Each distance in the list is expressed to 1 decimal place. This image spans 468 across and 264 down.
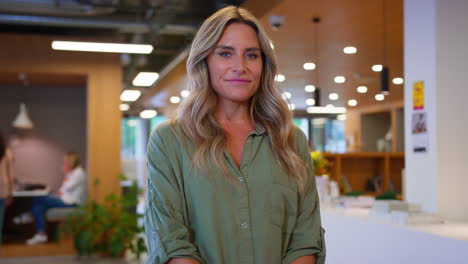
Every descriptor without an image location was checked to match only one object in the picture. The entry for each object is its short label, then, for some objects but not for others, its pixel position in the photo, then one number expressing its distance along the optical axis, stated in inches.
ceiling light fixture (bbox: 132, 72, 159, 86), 412.8
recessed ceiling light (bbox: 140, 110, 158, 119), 839.1
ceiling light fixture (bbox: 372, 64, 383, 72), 344.8
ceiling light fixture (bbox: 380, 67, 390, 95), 221.1
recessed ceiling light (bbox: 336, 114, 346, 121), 479.6
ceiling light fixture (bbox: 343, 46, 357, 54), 335.4
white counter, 119.3
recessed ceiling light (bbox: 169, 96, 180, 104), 672.0
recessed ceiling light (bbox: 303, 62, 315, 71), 346.1
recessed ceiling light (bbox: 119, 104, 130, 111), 818.2
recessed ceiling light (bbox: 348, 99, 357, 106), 407.8
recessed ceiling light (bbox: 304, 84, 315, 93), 320.3
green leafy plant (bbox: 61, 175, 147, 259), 324.8
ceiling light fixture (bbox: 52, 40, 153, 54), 286.0
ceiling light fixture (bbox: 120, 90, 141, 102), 590.1
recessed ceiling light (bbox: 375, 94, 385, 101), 426.9
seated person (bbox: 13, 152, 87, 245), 351.6
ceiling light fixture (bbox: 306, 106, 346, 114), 401.1
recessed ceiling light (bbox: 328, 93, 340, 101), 350.0
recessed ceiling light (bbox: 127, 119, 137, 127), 1037.9
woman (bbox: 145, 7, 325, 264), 62.4
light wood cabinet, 358.4
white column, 150.7
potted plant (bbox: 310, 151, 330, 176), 217.6
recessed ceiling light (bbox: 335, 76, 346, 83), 355.0
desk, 374.0
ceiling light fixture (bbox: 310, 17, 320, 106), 290.4
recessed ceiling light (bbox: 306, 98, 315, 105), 298.9
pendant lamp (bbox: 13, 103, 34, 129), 382.3
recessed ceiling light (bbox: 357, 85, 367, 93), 380.5
